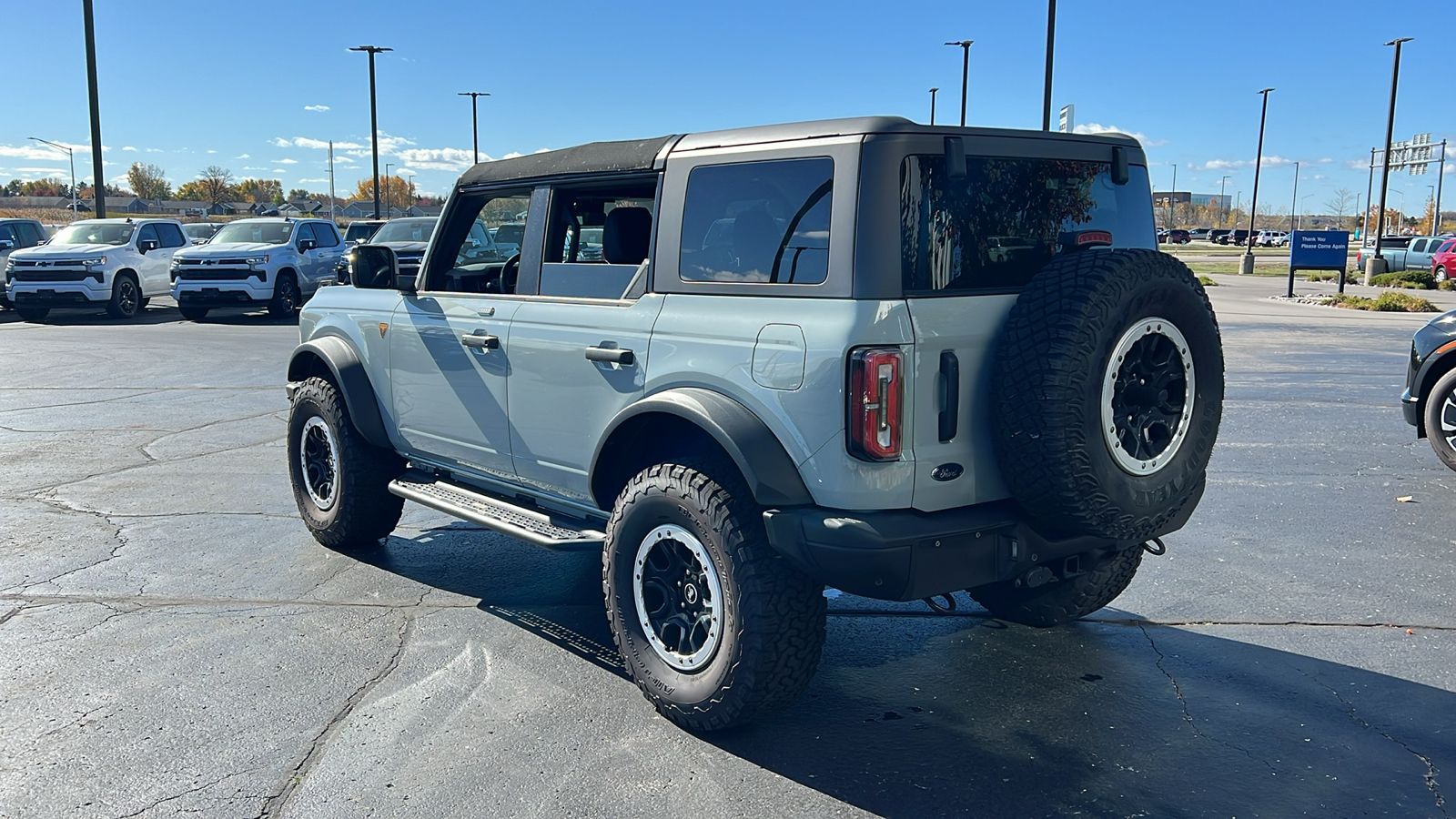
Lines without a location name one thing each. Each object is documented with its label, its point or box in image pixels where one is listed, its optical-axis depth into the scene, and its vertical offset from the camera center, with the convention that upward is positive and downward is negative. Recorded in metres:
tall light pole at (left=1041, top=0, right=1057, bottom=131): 24.94 +3.42
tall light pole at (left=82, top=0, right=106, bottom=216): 27.39 +3.00
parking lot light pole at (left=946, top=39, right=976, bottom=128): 33.44 +5.45
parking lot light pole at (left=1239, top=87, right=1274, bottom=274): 45.59 +0.18
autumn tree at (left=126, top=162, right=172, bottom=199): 132.75 +4.63
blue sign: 27.45 +0.08
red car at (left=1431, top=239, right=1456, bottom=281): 34.29 -0.25
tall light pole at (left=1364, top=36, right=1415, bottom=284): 35.22 +2.54
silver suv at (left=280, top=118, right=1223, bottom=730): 3.50 -0.46
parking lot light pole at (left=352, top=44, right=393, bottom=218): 44.00 +4.50
